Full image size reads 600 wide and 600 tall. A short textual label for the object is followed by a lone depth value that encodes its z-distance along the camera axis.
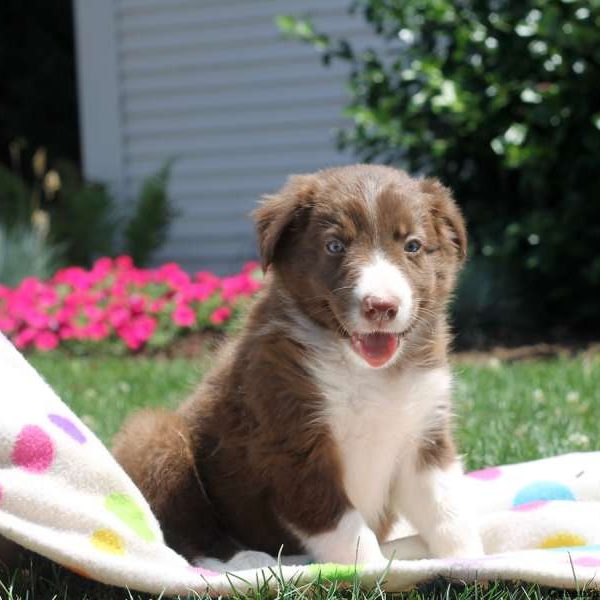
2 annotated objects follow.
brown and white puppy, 2.89
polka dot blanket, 2.58
